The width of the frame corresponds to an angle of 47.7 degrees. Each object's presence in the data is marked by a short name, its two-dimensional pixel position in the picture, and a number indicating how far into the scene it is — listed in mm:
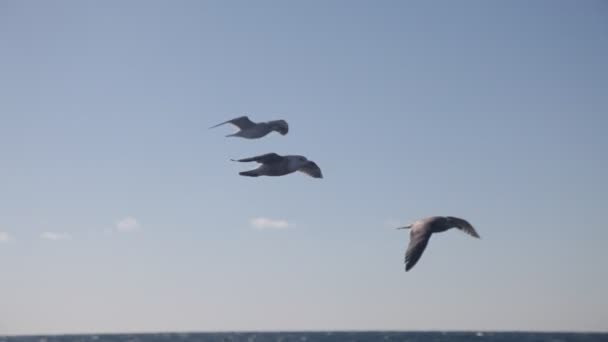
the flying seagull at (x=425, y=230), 9453
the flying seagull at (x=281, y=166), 12949
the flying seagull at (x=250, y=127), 14703
